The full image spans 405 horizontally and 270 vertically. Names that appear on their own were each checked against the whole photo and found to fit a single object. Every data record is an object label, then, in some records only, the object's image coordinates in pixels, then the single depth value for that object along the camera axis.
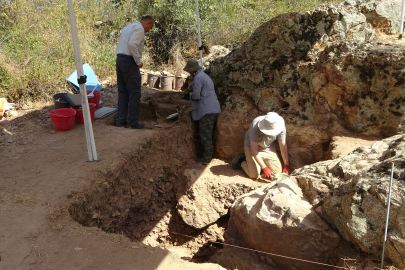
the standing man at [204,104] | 5.54
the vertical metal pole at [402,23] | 5.68
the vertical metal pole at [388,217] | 2.23
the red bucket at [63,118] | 5.46
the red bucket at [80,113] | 5.80
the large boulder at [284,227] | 2.95
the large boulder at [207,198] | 5.00
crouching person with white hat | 4.83
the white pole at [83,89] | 3.79
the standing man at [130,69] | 5.24
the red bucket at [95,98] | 6.39
